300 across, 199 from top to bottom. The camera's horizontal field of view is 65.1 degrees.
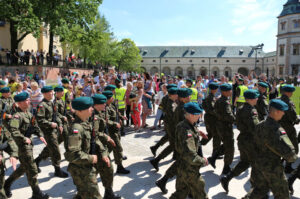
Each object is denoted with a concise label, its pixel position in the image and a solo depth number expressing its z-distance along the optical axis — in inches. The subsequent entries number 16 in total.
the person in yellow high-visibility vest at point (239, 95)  368.2
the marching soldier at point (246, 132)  182.4
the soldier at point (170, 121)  230.7
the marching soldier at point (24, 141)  171.0
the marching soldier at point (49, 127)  212.2
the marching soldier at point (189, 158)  135.4
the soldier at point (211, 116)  243.6
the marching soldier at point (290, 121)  222.5
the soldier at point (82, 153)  129.5
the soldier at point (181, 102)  219.1
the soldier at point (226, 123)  214.9
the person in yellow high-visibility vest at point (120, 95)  330.6
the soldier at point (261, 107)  264.2
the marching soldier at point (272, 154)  134.1
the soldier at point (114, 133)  223.5
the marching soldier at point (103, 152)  160.7
